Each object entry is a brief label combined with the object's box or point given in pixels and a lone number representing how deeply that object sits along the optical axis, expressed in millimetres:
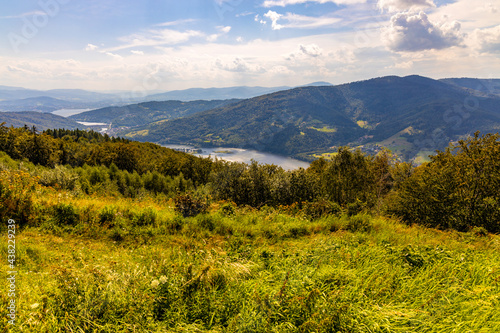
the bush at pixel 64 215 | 7137
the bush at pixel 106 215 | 7340
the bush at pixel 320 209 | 9391
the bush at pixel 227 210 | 8752
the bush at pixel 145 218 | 7465
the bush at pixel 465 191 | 14659
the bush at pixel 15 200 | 6777
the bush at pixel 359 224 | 7821
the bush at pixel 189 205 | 8250
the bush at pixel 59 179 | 13079
